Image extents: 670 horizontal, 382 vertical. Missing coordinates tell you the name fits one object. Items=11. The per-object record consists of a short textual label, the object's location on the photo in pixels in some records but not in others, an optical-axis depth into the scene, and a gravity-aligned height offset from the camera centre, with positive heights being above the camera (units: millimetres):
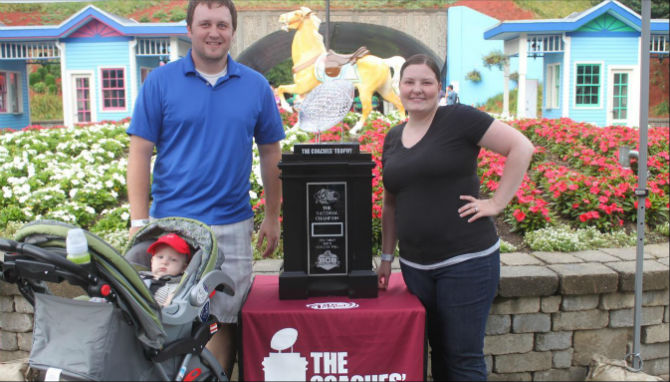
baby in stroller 2123 -486
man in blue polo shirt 2332 +18
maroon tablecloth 2430 -879
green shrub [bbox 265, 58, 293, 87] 25738 +3034
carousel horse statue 8977 +1186
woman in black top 2342 -270
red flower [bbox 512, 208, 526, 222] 4711 -644
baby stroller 1636 -551
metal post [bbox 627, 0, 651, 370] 2955 -202
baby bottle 1545 -292
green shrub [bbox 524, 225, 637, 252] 4234 -800
